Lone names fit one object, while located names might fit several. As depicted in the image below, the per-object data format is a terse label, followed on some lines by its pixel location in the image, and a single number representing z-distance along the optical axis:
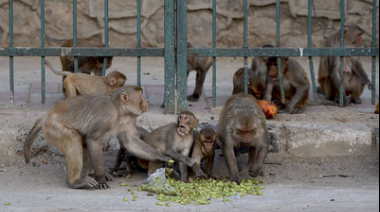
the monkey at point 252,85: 14.26
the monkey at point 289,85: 13.95
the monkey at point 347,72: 15.25
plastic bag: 10.05
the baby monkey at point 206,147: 10.93
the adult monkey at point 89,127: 10.37
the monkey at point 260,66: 16.04
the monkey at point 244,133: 10.75
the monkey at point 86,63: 14.36
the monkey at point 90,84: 13.00
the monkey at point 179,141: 11.00
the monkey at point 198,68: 14.89
